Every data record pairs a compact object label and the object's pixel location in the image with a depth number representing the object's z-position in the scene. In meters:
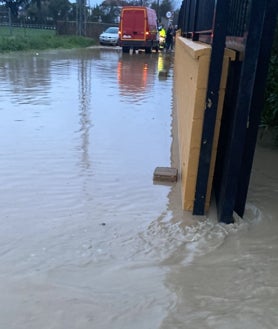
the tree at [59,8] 62.03
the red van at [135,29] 29.19
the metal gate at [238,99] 3.61
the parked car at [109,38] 37.66
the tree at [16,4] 59.98
